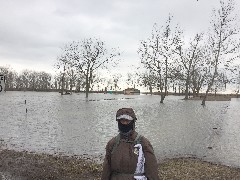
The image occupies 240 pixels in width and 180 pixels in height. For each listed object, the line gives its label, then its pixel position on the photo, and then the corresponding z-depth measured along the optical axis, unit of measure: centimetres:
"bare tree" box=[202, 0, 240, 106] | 2834
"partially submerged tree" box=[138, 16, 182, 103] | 3289
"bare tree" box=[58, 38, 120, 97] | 4203
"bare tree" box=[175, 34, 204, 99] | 3662
